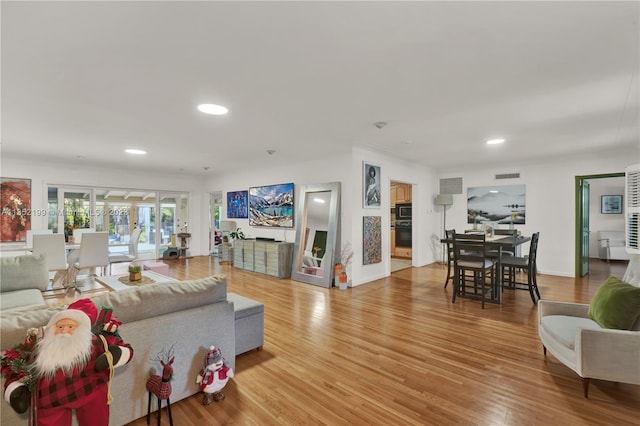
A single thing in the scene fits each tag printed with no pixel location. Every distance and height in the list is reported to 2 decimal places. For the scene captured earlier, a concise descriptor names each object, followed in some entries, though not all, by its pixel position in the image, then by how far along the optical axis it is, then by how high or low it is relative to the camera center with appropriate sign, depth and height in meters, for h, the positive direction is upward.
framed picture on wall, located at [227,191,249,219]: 7.67 +0.16
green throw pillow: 2.07 -0.71
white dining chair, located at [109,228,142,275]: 5.84 -0.93
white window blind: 2.73 +0.02
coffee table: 3.64 -0.96
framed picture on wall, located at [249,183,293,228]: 6.44 +0.12
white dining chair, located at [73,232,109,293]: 4.93 -0.71
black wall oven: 8.05 -0.62
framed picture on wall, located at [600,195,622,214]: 7.50 +0.17
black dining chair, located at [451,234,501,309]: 4.00 -0.74
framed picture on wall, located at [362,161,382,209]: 5.30 +0.47
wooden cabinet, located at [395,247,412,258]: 8.10 -1.16
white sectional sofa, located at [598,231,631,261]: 7.30 -0.87
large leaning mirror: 5.38 -0.46
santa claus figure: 1.22 -0.72
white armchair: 1.95 -0.99
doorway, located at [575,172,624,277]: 5.64 -0.26
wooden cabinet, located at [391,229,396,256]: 8.44 -0.92
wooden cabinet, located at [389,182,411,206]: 8.14 +0.50
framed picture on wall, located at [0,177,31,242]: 5.82 +0.05
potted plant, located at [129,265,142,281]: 3.85 -0.83
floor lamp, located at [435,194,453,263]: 7.19 +0.24
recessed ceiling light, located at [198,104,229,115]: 3.09 +1.11
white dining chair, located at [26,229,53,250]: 5.45 -0.42
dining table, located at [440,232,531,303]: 4.09 -0.48
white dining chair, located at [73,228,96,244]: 5.97 -0.51
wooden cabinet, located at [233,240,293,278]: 5.92 -1.00
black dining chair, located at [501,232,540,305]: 4.16 -0.78
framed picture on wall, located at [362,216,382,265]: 5.37 -0.55
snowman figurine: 1.95 -1.13
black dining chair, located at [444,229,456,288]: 4.44 -0.76
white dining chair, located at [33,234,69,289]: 4.56 -0.60
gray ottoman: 2.59 -1.05
